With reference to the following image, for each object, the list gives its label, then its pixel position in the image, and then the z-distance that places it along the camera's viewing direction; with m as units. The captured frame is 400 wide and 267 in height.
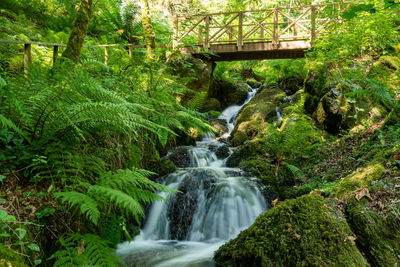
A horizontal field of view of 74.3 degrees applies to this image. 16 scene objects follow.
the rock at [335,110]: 6.43
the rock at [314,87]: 7.40
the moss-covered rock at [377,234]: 2.47
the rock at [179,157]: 7.29
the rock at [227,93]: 13.12
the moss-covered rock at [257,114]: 8.83
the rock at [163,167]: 6.04
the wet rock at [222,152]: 7.88
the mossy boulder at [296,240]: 2.48
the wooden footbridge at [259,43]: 10.19
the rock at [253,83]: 15.45
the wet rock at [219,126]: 10.47
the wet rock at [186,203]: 4.91
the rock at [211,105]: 12.06
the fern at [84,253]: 1.73
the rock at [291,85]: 12.09
